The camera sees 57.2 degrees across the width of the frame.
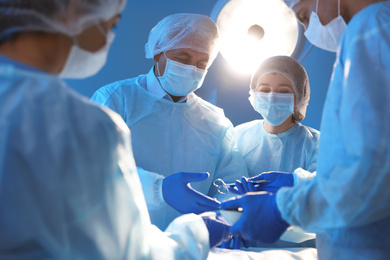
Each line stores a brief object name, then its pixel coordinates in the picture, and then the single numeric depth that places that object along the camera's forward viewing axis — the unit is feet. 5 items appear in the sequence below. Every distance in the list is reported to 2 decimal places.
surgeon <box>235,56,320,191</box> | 6.95
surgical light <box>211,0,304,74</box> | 7.74
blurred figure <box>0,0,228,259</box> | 2.10
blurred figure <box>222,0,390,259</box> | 2.92
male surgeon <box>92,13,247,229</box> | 6.24
